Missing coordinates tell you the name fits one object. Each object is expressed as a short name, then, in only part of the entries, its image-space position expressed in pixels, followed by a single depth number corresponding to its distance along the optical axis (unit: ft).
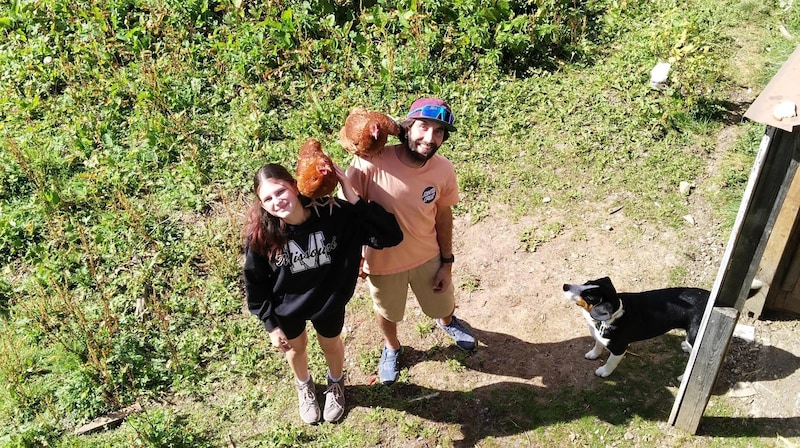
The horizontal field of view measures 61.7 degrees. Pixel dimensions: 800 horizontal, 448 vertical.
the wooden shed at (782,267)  13.84
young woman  10.57
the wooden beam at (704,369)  11.53
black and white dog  12.96
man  10.91
